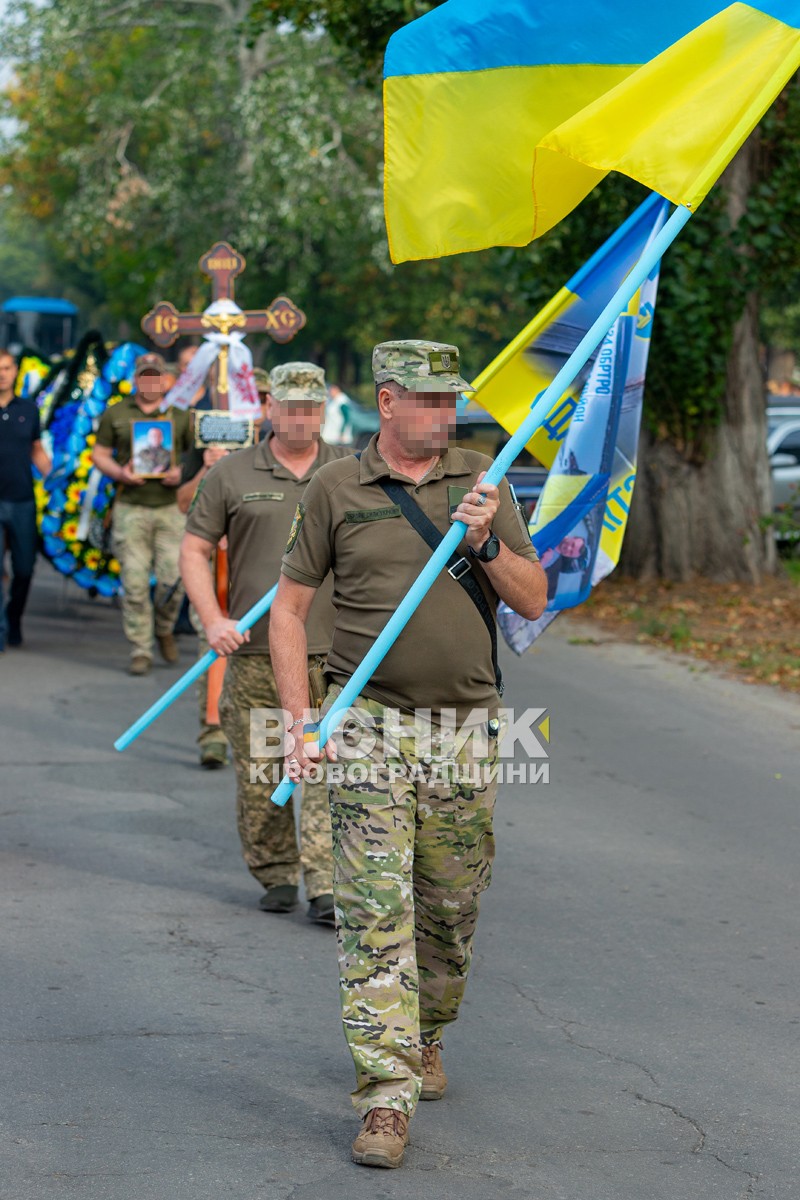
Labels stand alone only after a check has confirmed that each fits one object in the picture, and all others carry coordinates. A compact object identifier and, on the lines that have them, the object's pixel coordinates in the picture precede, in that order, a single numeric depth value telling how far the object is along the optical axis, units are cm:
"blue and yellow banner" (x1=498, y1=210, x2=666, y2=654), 592
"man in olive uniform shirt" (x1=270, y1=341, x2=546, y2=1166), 439
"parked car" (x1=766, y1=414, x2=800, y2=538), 2225
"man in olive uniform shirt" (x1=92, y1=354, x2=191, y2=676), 1262
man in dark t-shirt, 1337
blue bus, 5566
